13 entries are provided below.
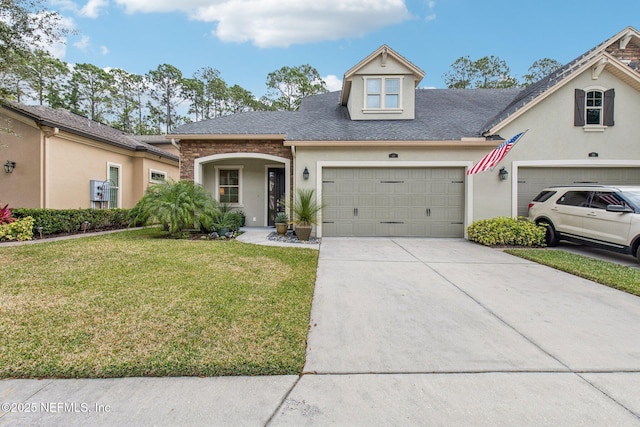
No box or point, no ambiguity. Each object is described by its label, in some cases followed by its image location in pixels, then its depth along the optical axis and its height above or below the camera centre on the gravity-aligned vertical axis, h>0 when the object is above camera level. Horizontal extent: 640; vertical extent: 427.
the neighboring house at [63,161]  9.44 +1.59
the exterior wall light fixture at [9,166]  9.38 +1.25
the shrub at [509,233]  8.16 -0.67
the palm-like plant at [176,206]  7.98 +0.01
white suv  6.30 -0.13
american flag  7.85 +1.44
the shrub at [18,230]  7.92 -0.68
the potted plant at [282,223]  9.12 -0.50
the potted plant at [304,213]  8.71 -0.17
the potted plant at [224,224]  8.95 -0.55
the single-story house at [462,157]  9.18 +1.66
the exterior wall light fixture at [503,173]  9.27 +1.14
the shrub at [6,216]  8.03 -0.31
